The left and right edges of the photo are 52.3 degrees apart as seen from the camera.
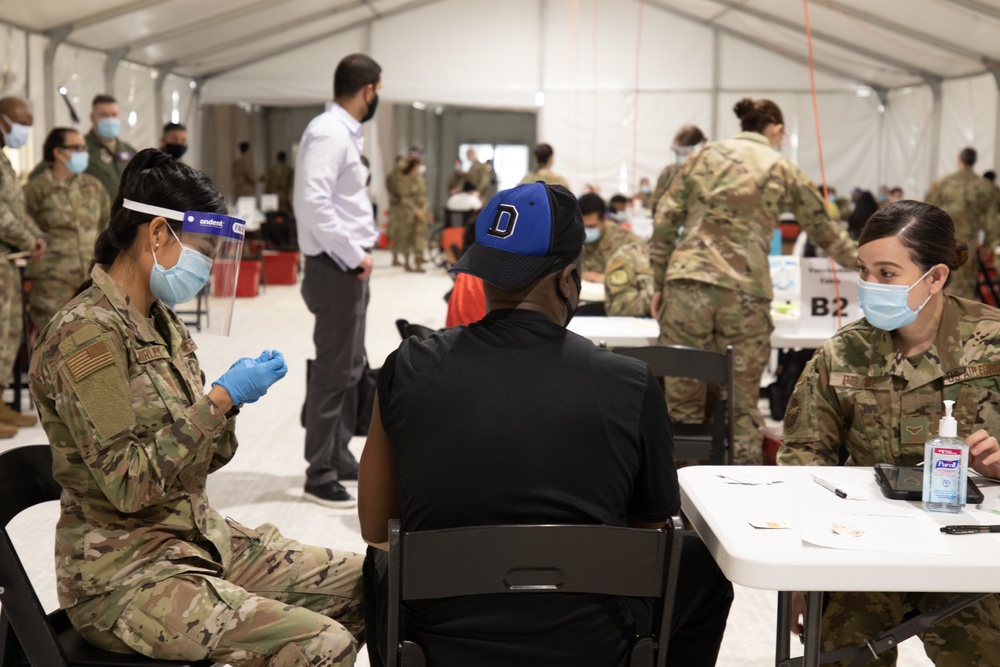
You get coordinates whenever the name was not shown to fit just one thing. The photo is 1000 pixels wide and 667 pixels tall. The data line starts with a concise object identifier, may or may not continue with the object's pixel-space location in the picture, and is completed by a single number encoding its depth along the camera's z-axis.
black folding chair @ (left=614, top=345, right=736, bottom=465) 3.42
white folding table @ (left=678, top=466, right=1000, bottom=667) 1.65
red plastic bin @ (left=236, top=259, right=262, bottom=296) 11.05
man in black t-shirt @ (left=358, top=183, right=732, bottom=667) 1.61
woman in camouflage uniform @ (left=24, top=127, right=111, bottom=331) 5.90
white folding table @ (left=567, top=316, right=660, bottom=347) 4.31
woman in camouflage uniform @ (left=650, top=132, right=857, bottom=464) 4.15
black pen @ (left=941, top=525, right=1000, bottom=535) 1.81
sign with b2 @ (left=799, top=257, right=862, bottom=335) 4.62
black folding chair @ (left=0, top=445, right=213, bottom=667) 1.77
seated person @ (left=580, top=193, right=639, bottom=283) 6.17
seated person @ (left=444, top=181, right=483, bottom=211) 15.15
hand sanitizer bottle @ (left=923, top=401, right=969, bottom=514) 1.93
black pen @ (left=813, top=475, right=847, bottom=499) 2.06
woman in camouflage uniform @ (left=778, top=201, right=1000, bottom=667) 2.21
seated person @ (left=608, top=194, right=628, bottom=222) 9.56
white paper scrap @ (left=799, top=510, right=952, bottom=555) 1.73
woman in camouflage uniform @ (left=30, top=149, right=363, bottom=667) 1.78
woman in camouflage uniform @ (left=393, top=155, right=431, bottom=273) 14.03
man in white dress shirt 4.12
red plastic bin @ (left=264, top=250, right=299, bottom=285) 12.45
